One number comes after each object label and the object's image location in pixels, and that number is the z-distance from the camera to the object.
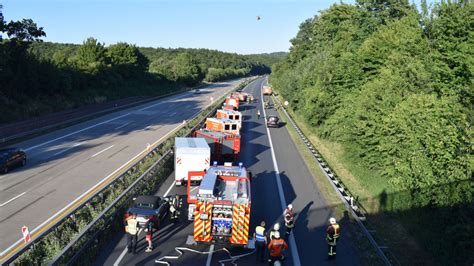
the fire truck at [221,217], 14.83
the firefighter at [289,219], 15.69
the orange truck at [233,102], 60.38
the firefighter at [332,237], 14.16
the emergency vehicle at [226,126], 34.15
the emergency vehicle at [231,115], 43.16
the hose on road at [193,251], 13.74
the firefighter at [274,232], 13.32
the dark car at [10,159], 25.11
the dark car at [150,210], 15.56
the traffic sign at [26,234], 13.38
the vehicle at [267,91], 96.62
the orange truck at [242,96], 77.88
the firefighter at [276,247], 13.19
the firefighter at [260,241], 13.74
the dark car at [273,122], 47.00
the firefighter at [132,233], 13.96
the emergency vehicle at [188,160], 22.06
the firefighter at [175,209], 16.96
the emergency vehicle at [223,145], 28.20
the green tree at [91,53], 79.51
